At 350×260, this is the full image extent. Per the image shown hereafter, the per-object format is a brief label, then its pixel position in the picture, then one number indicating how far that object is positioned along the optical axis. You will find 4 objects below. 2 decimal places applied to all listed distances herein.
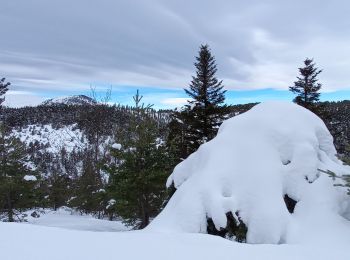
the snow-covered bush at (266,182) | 8.05
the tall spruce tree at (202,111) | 22.16
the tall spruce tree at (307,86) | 29.02
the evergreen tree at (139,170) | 15.57
